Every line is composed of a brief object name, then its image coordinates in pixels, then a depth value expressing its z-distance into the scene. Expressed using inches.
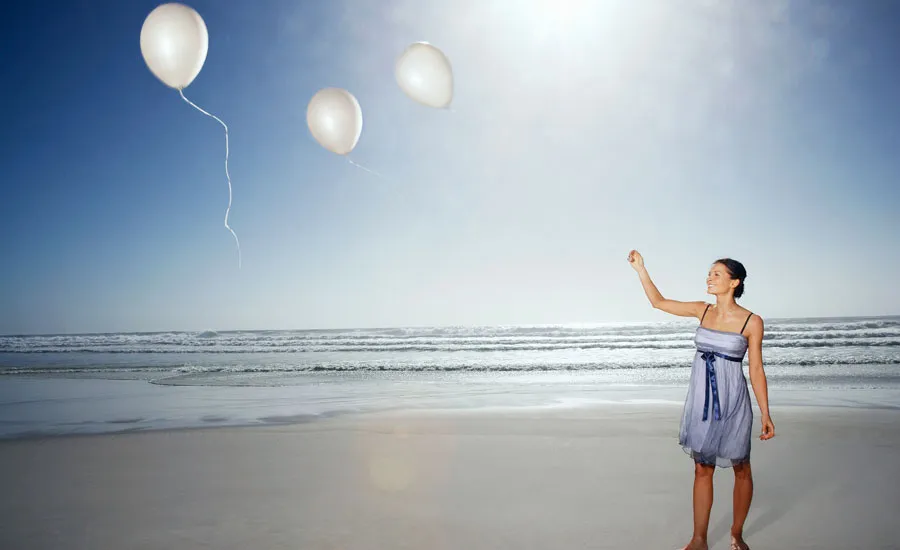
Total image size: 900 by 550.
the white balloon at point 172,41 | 264.5
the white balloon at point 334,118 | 310.5
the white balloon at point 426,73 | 299.9
